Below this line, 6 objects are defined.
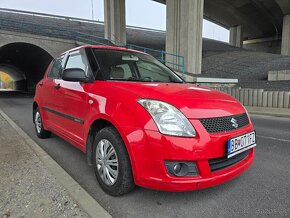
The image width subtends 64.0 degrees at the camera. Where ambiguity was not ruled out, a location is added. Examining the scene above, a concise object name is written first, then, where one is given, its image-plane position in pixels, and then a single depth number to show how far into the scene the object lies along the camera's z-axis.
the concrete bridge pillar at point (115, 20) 24.28
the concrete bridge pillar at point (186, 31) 15.53
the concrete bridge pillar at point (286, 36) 32.34
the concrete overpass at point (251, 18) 32.91
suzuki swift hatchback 2.20
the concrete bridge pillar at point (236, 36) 44.03
